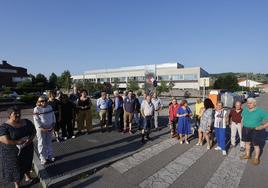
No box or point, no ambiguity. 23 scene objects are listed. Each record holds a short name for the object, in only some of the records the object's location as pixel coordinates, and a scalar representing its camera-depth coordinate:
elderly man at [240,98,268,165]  3.74
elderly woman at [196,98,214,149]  4.58
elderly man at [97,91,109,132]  6.01
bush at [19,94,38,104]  13.92
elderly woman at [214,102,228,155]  4.43
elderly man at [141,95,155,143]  5.30
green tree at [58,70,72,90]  33.01
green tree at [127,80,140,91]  21.18
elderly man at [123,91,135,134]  5.96
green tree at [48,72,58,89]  36.32
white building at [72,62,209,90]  42.13
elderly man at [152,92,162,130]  6.66
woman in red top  5.76
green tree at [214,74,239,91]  41.45
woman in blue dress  5.07
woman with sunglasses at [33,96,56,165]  3.52
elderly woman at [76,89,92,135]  5.53
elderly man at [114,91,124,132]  6.22
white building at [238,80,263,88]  76.84
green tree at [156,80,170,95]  17.51
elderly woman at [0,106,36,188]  2.60
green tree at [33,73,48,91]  31.15
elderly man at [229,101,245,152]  4.73
